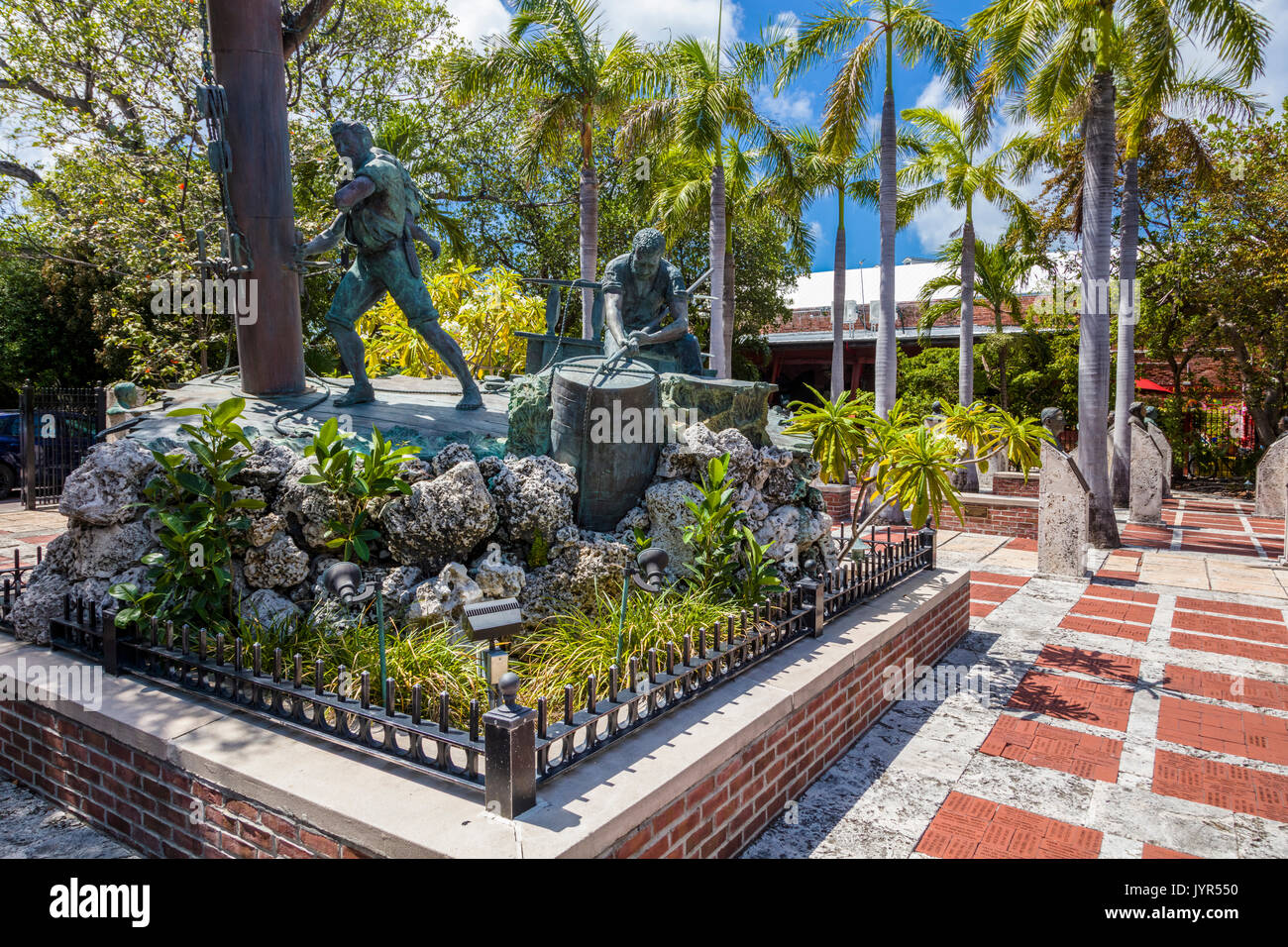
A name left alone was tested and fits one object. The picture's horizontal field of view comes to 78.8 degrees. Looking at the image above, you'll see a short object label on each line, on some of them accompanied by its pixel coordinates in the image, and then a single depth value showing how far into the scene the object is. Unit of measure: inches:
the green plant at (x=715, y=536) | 198.7
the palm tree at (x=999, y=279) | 870.4
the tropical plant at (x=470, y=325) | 544.4
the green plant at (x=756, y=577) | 197.6
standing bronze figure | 223.9
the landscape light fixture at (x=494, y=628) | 115.6
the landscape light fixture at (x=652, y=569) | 144.5
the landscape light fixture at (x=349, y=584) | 137.5
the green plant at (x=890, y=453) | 235.0
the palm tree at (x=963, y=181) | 728.3
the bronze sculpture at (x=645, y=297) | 246.1
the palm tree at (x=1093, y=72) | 416.8
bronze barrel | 203.0
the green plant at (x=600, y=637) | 161.2
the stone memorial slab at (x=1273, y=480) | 569.6
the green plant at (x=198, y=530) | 161.9
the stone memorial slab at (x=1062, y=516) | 360.5
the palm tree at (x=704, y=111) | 532.1
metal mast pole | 247.0
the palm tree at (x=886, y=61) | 497.4
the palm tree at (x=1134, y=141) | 459.4
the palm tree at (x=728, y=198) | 672.4
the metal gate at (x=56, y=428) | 517.0
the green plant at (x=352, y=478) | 176.1
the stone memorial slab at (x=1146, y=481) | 514.6
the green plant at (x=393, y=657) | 150.5
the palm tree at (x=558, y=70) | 530.6
